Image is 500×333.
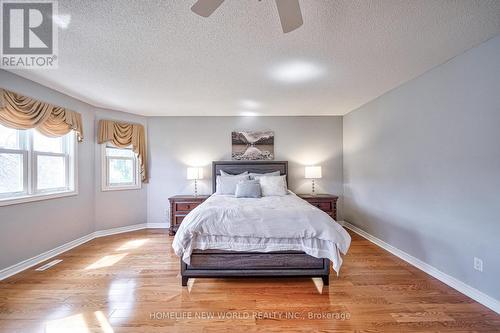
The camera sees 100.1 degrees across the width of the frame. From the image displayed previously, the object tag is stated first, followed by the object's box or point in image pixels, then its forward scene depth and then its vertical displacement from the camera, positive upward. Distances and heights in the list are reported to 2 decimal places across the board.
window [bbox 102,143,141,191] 4.03 +0.04
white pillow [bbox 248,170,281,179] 4.15 -0.12
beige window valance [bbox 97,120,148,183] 3.92 +0.68
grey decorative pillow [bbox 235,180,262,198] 3.57 -0.37
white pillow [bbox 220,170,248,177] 4.20 -0.10
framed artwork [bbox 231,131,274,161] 4.54 +0.56
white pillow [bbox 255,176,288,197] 3.75 -0.32
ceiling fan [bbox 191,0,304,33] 1.28 +1.01
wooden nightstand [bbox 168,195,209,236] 4.00 -0.71
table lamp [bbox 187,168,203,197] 4.21 -0.07
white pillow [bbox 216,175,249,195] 3.88 -0.28
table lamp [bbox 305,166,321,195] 4.23 -0.09
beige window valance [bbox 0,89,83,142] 2.42 +0.76
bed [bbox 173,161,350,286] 2.19 -0.80
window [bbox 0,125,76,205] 2.56 +0.10
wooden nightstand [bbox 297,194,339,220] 4.03 -0.69
